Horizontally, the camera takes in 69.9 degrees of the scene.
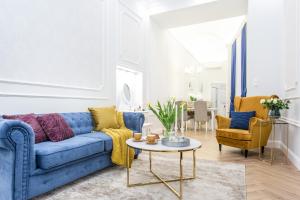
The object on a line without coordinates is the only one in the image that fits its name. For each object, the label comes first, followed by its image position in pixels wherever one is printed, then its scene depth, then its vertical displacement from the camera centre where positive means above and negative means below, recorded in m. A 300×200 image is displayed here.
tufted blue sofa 1.75 -0.58
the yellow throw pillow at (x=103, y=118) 3.32 -0.27
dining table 7.29 -0.34
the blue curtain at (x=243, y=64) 5.95 +1.09
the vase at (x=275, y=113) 3.33 -0.15
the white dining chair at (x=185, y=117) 6.91 -0.52
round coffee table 1.97 -0.44
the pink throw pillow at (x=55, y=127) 2.48 -0.33
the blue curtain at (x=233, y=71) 7.45 +1.13
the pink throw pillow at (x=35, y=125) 2.34 -0.28
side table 3.42 -0.46
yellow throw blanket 2.82 -0.61
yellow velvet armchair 3.50 -0.48
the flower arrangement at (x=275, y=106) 3.33 -0.04
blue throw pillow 3.83 -0.30
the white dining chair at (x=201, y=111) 6.89 -0.30
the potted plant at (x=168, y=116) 2.35 -0.16
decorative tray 2.06 -0.39
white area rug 2.05 -0.91
